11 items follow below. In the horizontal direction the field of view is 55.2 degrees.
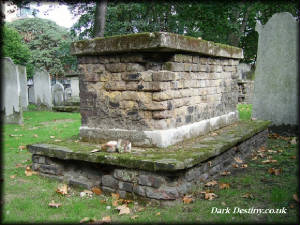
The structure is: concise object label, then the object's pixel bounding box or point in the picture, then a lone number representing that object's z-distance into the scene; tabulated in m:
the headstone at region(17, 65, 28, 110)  12.94
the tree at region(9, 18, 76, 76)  27.52
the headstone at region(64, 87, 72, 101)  14.73
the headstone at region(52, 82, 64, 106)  14.31
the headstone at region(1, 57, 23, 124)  9.54
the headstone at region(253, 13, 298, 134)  7.23
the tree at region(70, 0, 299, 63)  12.89
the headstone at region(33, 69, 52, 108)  13.33
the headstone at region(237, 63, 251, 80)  17.91
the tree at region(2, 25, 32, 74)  19.03
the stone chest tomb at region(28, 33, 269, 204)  3.75
